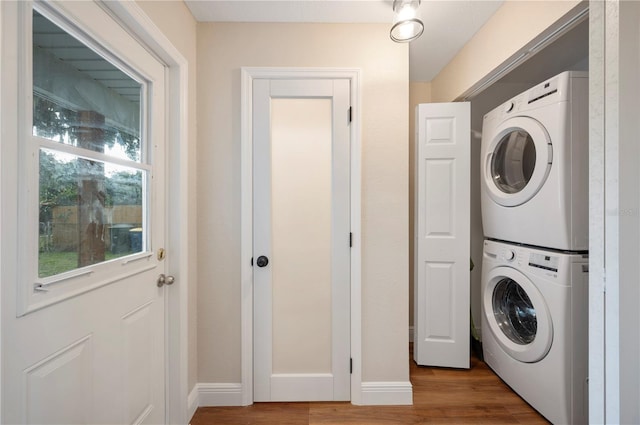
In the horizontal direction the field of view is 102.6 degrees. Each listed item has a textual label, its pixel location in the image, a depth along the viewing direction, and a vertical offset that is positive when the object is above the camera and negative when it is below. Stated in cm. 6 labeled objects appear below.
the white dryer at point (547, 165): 138 +27
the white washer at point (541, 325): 138 -71
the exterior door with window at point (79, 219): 69 -3
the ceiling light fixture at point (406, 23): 131 +96
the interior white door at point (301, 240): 163 -19
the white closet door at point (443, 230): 195 -15
